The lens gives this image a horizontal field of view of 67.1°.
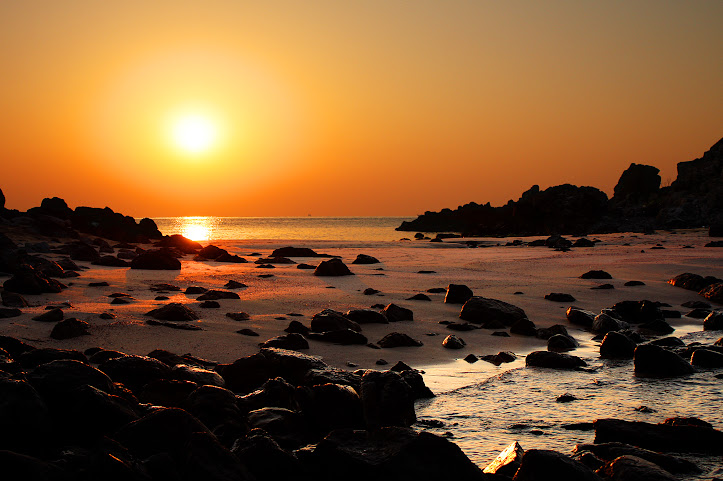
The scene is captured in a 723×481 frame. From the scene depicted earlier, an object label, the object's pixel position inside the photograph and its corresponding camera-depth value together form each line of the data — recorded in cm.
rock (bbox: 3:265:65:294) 1007
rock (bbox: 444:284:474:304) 1100
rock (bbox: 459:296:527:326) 928
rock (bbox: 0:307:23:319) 791
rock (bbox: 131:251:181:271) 1612
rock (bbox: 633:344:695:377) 645
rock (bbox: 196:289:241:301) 1059
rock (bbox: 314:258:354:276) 1554
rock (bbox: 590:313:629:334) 908
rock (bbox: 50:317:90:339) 707
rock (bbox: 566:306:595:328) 958
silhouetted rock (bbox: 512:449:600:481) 336
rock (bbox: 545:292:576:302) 1175
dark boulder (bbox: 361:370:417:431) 468
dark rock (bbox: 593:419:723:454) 426
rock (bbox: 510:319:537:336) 867
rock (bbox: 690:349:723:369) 680
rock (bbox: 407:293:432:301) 1135
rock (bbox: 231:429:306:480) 356
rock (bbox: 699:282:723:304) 1195
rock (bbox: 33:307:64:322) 782
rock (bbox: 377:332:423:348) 762
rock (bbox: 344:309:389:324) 886
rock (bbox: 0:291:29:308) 883
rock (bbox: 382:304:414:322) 911
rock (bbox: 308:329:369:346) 759
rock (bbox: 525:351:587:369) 677
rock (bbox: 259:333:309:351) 715
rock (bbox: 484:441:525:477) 363
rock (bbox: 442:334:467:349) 771
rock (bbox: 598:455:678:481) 345
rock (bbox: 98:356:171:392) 519
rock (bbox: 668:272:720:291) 1314
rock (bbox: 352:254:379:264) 2030
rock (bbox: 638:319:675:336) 912
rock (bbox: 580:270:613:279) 1507
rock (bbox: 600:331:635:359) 741
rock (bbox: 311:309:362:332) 800
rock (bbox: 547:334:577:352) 790
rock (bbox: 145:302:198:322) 832
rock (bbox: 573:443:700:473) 388
